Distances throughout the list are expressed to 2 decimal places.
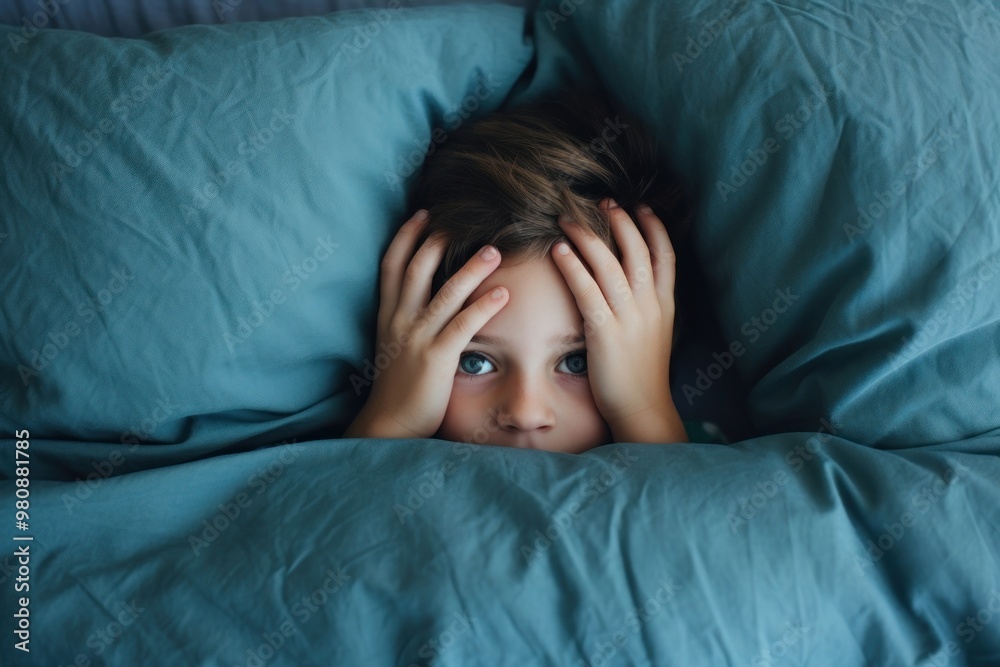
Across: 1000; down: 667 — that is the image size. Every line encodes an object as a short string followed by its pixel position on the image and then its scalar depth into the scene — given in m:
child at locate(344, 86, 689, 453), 0.99
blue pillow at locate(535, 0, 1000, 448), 0.85
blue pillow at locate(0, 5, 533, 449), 0.89
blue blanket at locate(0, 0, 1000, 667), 0.74
